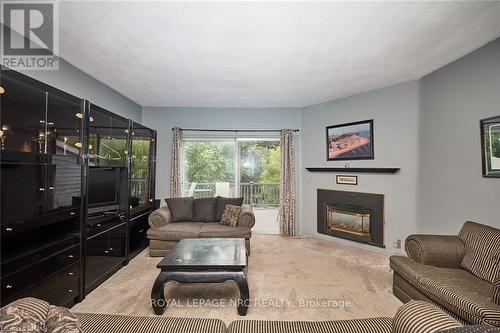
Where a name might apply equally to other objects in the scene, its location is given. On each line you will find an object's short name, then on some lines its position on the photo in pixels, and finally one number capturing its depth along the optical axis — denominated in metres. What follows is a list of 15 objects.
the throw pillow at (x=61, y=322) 1.01
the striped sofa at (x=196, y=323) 1.05
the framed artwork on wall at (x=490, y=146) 2.55
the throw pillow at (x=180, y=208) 4.39
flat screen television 2.89
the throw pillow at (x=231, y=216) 4.13
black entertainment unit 1.92
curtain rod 5.35
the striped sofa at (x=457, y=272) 1.77
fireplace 4.21
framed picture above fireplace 4.38
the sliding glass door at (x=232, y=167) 5.46
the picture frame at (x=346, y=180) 4.53
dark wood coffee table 2.32
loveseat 3.86
